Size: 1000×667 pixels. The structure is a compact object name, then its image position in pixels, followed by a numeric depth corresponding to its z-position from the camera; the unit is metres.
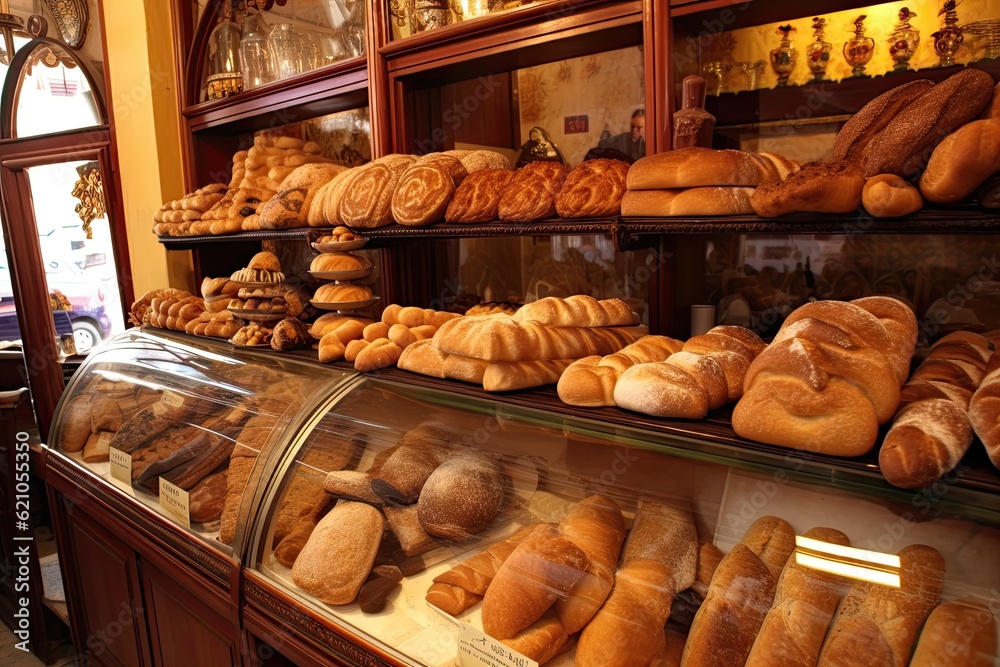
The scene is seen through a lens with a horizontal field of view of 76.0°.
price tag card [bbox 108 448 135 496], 2.41
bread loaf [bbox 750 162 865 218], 1.27
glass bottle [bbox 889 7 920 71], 1.76
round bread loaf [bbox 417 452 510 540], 1.66
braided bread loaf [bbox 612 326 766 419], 1.30
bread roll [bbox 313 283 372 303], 2.18
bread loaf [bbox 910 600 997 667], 1.01
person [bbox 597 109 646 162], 2.23
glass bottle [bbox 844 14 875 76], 1.84
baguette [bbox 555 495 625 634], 1.34
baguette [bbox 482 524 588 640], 1.34
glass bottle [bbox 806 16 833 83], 1.90
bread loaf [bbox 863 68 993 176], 1.21
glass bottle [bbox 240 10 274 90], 2.97
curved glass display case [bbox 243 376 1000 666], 1.13
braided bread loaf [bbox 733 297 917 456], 1.10
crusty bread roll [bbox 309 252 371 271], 2.17
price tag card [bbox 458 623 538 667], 1.29
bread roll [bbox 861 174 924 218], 1.22
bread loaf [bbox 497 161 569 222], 1.78
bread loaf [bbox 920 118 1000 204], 1.12
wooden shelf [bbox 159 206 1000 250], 1.20
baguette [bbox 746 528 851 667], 1.10
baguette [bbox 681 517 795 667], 1.17
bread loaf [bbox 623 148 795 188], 1.50
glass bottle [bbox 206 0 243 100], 3.01
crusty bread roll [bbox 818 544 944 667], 1.06
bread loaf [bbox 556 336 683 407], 1.44
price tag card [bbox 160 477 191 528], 2.08
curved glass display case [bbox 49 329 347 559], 2.02
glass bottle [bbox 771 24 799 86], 1.95
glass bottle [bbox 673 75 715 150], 1.69
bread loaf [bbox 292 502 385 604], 1.64
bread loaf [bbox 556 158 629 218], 1.69
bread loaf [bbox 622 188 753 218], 1.48
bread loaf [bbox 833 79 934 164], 1.33
